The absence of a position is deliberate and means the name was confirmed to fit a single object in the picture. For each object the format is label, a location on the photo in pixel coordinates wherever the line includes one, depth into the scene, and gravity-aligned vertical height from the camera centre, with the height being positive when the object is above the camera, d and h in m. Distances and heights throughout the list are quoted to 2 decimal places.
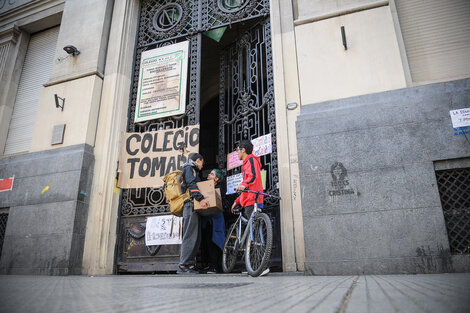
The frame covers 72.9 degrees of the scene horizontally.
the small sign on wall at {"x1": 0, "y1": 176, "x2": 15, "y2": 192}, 7.07 +1.51
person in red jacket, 4.89 +1.00
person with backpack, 5.32 +0.45
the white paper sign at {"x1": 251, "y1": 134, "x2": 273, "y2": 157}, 6.01 +1.95
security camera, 7.44 +4.63
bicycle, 4.23 +0.10
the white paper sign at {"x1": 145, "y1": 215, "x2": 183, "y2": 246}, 6.22 +0.40
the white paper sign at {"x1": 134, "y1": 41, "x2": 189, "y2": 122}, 7.05 +3.72
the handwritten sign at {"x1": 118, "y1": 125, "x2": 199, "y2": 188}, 6.59 +1.99
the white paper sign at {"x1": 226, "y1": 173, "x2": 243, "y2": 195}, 6.49 +1.37
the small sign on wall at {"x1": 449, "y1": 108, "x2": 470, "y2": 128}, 4.38 +1.74
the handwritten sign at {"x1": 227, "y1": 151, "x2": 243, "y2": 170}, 6.60 +1.82
